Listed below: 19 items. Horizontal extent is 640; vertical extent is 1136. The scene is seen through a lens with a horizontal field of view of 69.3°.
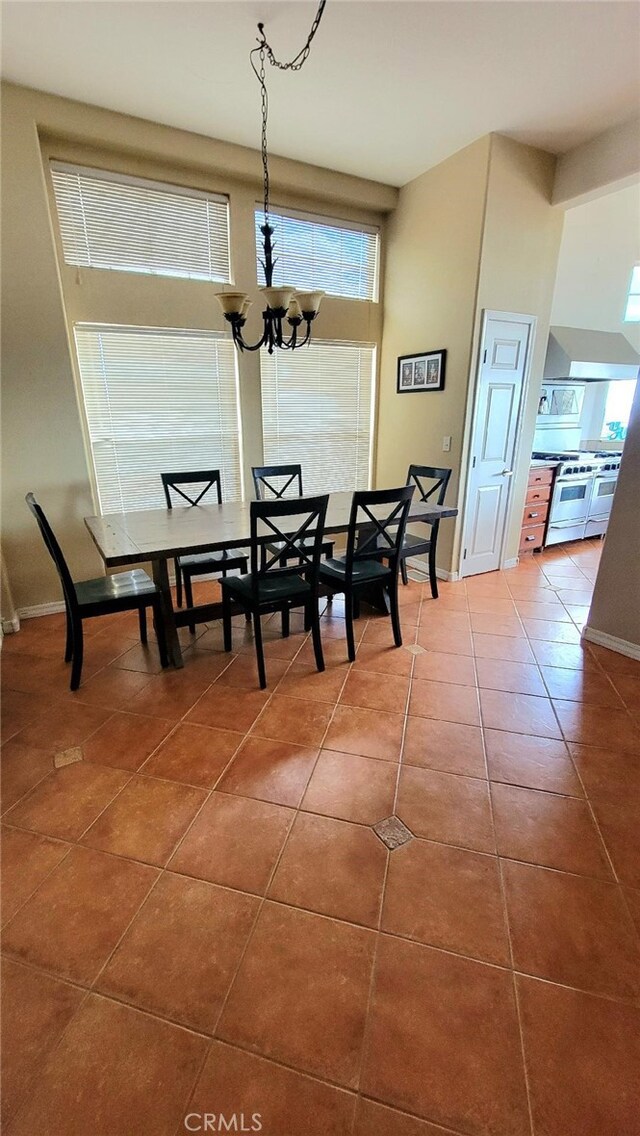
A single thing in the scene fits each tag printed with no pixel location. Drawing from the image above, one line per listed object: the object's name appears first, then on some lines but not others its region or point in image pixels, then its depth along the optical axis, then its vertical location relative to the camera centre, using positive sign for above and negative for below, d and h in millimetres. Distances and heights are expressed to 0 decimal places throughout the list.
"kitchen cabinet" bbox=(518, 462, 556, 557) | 4501 -852
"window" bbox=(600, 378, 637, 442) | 5699 +119
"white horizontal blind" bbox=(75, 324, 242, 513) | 3402 +77
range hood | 4434 +588
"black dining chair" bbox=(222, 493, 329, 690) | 2309 -820
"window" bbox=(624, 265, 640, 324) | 5316 +1268
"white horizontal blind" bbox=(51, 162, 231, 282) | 3100 +1294
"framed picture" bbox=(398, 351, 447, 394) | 3803 +372
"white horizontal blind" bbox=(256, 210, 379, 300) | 3816 +1335
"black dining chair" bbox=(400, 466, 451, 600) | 3369 -771
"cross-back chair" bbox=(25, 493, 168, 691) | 2291 -934
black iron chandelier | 2393 +595
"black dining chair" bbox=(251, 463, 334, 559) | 3500 -422
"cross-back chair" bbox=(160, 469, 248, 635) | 3070 -927
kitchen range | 4766 -767
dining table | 2312 -619
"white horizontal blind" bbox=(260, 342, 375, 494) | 4074 +46
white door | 3645 -158
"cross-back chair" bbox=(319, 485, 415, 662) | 2570 -841
